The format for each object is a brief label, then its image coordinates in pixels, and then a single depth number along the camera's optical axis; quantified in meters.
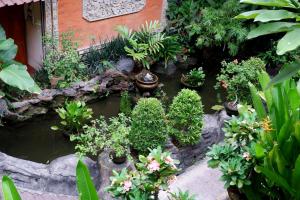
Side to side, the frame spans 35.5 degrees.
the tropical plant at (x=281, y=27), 3.36
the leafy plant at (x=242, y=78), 7.78
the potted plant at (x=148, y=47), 9.77
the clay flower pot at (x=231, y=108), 8.00
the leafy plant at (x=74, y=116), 8.09
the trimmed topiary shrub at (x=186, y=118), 6.75
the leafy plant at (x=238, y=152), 4.64
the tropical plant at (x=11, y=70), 7.18
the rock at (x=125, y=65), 10.02
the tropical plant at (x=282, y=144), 4.38
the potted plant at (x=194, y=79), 9.95
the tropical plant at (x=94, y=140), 6.53
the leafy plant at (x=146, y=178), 4.28
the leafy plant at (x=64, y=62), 9.12
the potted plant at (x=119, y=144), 6.35
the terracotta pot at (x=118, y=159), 6.41
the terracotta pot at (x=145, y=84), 9.30
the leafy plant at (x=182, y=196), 4.39
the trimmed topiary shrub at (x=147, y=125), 6.35
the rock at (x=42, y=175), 6.48
